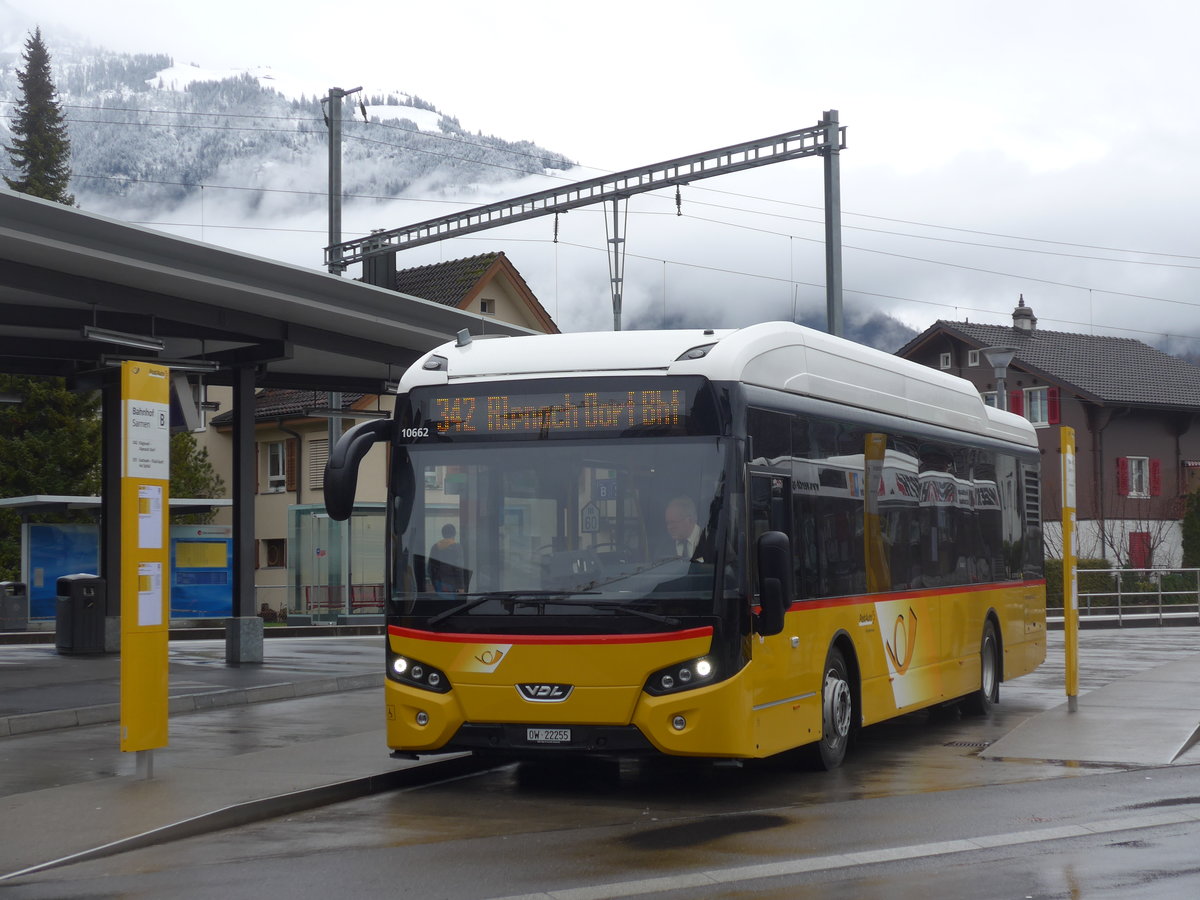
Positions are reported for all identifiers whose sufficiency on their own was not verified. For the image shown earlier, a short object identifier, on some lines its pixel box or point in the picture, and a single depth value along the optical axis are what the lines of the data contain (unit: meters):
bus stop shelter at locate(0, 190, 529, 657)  17.02
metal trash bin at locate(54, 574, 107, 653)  23.31
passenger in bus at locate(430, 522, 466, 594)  10.72
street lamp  29.34
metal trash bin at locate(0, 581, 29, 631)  35.66
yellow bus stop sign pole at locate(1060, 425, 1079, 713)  16.02
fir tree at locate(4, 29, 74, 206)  62.28
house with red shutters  64.62
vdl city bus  10.31
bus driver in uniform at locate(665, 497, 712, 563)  10.39
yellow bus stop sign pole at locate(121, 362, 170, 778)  10.84
